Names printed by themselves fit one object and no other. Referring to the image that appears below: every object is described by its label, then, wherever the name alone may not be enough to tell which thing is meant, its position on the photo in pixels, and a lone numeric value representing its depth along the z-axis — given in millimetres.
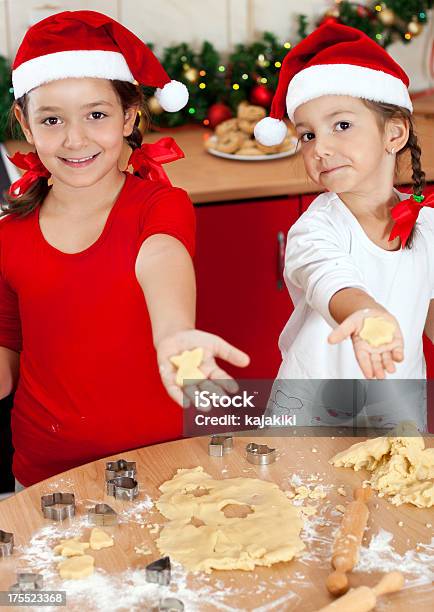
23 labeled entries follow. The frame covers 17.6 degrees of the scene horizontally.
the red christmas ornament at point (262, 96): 3039
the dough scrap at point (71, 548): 1691
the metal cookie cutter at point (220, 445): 1930
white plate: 2863
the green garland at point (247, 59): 3060
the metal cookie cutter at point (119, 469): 1859
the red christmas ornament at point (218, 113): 3060
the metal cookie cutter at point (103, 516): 1755
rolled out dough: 1685
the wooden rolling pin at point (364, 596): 1576
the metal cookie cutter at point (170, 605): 1591
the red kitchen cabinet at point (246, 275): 2769
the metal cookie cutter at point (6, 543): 1695
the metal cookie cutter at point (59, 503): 1768
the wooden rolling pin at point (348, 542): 1623
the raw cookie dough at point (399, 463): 1806
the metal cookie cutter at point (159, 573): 1640
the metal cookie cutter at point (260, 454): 1905
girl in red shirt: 2052
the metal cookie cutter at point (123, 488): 1813
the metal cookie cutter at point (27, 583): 1627
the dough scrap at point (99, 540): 1708
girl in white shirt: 2098
